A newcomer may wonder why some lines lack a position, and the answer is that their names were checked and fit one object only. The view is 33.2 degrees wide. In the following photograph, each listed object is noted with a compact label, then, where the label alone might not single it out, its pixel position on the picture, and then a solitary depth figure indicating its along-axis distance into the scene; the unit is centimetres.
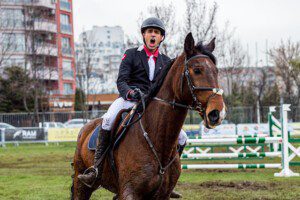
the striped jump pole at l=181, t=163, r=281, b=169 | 1606
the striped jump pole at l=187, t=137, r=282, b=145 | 1578
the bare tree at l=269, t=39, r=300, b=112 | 4512
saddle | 679
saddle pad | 757
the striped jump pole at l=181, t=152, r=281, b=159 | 1643
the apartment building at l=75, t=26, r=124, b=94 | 14410
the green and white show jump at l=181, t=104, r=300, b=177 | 1587
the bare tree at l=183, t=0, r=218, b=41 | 3294
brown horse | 584
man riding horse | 701
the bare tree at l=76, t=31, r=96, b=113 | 4594
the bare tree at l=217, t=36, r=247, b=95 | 4153
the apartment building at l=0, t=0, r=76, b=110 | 6544
